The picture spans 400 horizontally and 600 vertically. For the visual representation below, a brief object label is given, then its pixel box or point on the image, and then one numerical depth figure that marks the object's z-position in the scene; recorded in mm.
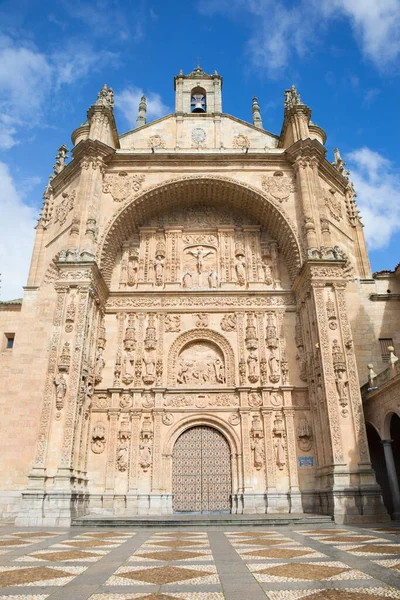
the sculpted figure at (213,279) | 19002
